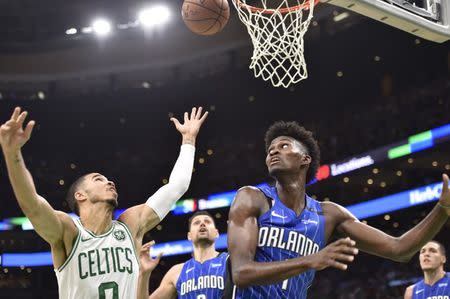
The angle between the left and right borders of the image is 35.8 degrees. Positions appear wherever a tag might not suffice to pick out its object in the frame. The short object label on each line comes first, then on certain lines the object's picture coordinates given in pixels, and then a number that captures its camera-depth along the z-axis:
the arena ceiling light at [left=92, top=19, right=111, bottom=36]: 18.59
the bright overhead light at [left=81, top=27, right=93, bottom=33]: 19.30
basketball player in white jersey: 3.56
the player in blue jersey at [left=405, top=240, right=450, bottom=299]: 7.74
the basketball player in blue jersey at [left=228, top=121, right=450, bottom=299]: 3.56
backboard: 5.20
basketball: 6.52
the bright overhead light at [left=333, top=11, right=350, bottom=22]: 18.19
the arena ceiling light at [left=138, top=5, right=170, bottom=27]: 17.61
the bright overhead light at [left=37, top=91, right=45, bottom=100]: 21.28
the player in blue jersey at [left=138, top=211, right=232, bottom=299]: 6.32
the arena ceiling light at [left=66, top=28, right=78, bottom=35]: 19.27
